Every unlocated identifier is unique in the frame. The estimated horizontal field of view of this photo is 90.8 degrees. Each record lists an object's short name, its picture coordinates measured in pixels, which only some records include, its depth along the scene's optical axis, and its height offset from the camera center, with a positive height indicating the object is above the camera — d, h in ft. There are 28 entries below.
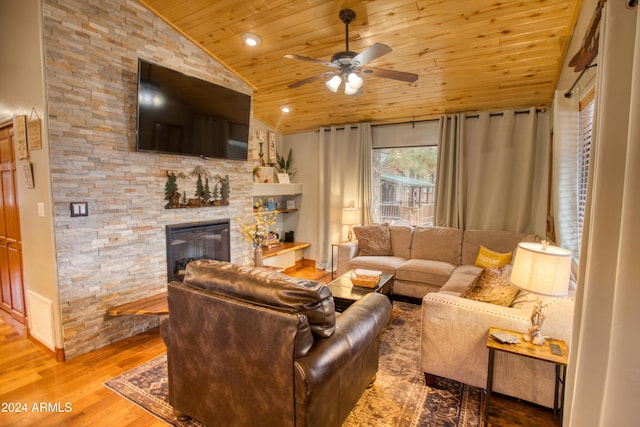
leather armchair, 4.71 -2.63
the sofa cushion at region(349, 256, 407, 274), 13.51 -3.21
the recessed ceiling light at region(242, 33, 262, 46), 10.52 +5.03
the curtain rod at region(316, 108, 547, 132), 13.09 +3.45
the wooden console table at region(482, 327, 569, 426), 5.58 -2.88
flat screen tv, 9.89 +2.51
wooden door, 10.21 -1.79
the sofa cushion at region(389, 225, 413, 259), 14.96 -2.39
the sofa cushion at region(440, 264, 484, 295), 10.48 -3.16
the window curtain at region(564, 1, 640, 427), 3.05 -0.54
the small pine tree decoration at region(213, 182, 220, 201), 12.82 -0.21
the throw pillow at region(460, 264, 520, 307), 7.36 -2.32
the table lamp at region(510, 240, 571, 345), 5.35 -1.35
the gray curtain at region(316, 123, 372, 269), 17.17 +0.63
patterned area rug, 6.51 -4.70
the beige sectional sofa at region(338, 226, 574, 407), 6.35 -3.27
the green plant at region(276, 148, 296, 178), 19.34 +1.47
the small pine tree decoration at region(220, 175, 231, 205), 13.07 -0.04
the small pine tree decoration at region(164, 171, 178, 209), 11.08 -0.07
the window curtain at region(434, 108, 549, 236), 13.21 +0.90
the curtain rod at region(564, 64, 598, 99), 7.38 +2.80
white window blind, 8.14 +1.29
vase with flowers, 12.34 -1.84
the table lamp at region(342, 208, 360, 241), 16.49 -1.40
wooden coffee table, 9.59 -3.25
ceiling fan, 7.80 +3.11
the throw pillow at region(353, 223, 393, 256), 15.15 -2.41
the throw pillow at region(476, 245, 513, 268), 11.93 -2.57
